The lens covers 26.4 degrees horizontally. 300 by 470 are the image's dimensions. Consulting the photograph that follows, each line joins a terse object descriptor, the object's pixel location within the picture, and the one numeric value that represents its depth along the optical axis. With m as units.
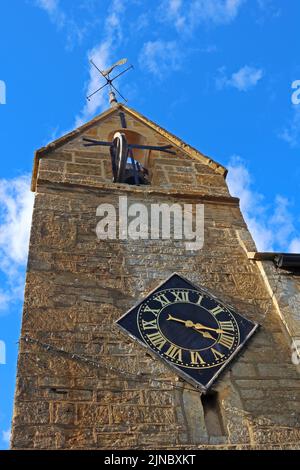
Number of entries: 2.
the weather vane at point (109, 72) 12.92
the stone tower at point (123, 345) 5.00
